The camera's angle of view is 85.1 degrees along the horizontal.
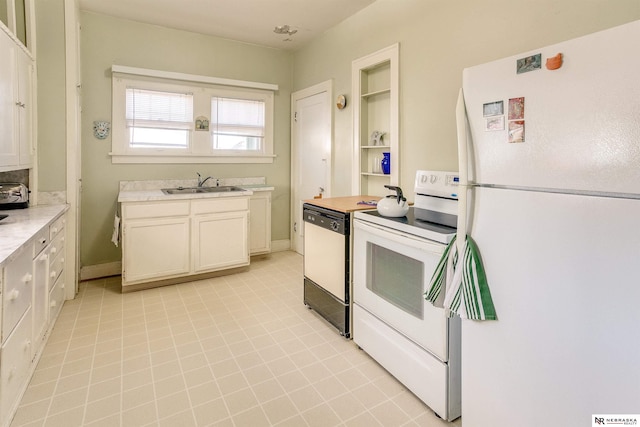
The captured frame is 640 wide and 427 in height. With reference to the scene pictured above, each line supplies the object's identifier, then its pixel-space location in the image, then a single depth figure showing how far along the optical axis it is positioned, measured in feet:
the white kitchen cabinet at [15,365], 5.19
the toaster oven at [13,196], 8.59
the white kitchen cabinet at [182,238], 11.00
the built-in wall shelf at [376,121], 9.95
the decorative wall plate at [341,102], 12.19
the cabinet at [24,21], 9.32
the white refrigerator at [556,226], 3.35
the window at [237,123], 14.30
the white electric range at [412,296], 5.65
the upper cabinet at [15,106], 7.29
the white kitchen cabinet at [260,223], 14.74
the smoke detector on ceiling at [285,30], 12.91
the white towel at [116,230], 11.05
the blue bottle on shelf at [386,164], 10.40
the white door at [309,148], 13.41
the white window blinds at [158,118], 12.67
